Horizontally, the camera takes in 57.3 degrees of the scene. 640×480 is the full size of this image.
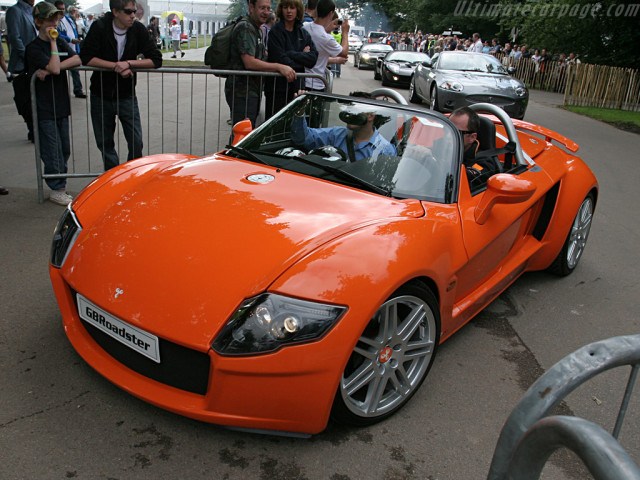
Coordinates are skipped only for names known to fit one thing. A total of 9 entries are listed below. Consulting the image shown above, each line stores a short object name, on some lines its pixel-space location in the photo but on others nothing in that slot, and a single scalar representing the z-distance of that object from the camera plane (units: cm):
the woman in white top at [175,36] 3123
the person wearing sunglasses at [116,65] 543
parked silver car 1266
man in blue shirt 346
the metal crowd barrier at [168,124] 573
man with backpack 619
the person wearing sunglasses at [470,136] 398
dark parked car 2014
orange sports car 227
